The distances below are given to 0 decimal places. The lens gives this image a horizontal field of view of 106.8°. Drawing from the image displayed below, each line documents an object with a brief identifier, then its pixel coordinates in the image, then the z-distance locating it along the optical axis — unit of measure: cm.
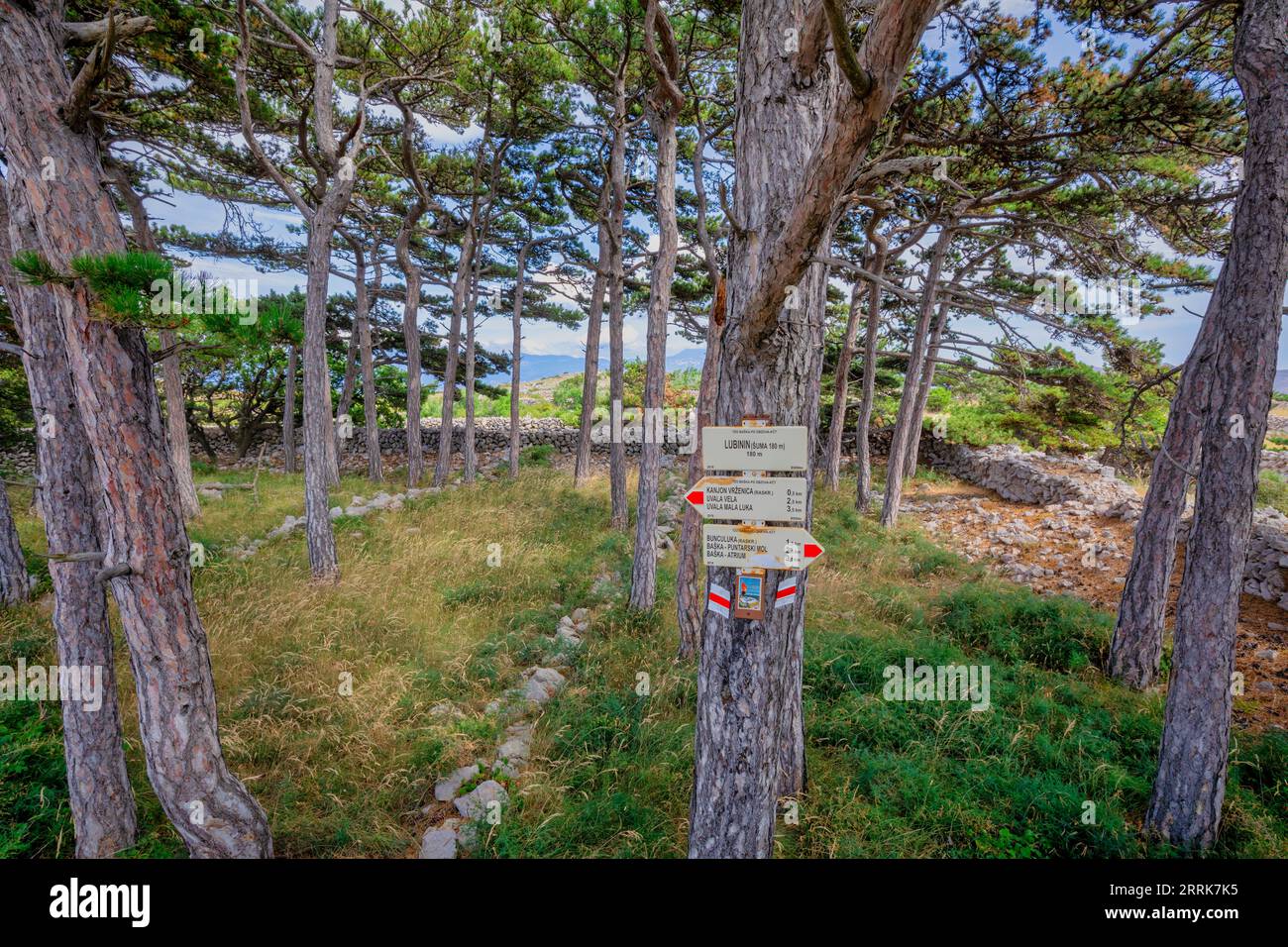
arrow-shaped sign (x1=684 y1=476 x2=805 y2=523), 217
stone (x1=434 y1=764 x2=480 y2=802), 341
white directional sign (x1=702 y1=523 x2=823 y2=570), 216
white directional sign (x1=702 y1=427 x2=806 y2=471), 216
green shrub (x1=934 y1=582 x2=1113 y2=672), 552
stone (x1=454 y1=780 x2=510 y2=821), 318
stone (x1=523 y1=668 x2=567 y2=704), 445
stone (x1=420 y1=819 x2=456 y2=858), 296
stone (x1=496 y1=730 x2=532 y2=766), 369
